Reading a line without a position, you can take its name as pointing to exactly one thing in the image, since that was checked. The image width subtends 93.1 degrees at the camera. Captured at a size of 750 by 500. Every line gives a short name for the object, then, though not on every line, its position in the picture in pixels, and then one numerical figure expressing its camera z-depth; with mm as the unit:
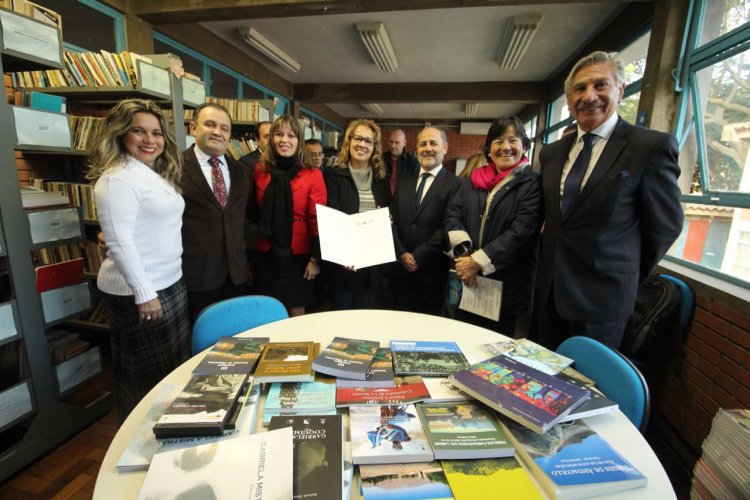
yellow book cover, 744
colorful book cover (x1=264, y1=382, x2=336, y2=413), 984
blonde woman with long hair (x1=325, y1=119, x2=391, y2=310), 2486
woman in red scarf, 1996
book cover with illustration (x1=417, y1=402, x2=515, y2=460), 832
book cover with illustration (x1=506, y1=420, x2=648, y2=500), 755
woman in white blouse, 1542
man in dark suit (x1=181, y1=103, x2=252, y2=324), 1981
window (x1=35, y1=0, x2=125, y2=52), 3348
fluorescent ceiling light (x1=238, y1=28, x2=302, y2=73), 4842
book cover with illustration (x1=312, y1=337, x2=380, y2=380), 1128
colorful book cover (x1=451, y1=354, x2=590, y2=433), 906
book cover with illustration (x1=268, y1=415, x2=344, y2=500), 728
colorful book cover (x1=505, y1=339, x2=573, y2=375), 1240
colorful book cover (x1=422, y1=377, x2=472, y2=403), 1050
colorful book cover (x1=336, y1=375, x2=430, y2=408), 1015
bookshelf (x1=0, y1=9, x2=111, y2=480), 1720
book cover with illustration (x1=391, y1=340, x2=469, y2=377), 1187
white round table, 773
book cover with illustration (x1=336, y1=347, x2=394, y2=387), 1106
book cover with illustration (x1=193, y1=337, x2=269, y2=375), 1134
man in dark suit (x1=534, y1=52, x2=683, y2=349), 1509
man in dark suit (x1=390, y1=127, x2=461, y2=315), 2459
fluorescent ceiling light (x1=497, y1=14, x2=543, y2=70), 4141
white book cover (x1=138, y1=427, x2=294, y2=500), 701
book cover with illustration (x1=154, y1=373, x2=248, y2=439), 843
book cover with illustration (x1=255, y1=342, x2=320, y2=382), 1090
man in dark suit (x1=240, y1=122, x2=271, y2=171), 3236
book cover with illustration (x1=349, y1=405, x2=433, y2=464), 819
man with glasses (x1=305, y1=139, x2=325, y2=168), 4828
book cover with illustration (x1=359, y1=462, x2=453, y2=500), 739
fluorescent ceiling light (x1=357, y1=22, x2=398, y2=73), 4500
